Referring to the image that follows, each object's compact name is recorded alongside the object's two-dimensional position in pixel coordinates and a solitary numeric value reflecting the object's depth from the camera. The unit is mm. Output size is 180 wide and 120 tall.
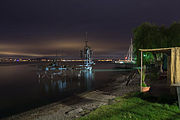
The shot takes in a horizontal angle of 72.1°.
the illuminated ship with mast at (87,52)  85781
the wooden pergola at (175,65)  6607
